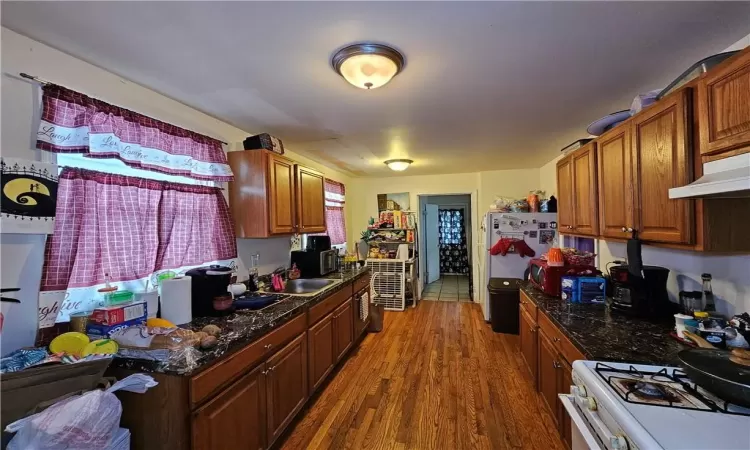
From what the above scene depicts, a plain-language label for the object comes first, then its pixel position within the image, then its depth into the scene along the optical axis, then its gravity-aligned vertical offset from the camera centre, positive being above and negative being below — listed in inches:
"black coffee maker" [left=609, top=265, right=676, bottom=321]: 73.7 -17.2
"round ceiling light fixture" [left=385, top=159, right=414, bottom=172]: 159.9 +31.9
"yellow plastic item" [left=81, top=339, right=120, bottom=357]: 52.2 -19.1
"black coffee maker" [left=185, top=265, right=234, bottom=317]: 77.7 -15.6
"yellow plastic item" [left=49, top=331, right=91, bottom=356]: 52.9 -18.6
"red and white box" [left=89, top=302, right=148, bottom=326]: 59.9 -15.8
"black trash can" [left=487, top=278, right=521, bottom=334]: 156.1 -41.6
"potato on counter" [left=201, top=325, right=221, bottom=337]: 63.7 -20.3
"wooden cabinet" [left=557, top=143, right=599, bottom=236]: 88.2 +9.3
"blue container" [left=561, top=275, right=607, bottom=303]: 87.8 -18.6
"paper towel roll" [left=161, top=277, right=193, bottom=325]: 71.6 -15.7
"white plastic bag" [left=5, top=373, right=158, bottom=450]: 40.2 -25.0
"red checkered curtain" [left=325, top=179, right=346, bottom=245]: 177.2 +9.2
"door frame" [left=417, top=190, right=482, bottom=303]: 209.3 -7.8
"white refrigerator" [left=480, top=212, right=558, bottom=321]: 163.2 -6.3
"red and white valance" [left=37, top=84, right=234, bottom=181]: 59.2 +20.9
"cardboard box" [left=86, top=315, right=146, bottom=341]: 58.9 -18.1
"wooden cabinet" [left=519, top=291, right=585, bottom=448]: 69.7 -35.5
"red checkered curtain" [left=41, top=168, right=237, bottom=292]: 60.2 +0.2
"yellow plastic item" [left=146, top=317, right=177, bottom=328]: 63.9 -18.6
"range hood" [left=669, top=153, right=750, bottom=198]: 39.9 +5.2
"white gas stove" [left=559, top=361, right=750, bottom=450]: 35.1 -23.7
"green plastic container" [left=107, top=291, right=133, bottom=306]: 64.4 -13.5
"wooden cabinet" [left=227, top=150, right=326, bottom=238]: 102.1 +11.5
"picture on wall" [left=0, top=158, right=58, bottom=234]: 51.9 +6.4
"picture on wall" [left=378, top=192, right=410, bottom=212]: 222.7 +17.2
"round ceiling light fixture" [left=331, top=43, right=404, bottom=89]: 60.2 +32.1
